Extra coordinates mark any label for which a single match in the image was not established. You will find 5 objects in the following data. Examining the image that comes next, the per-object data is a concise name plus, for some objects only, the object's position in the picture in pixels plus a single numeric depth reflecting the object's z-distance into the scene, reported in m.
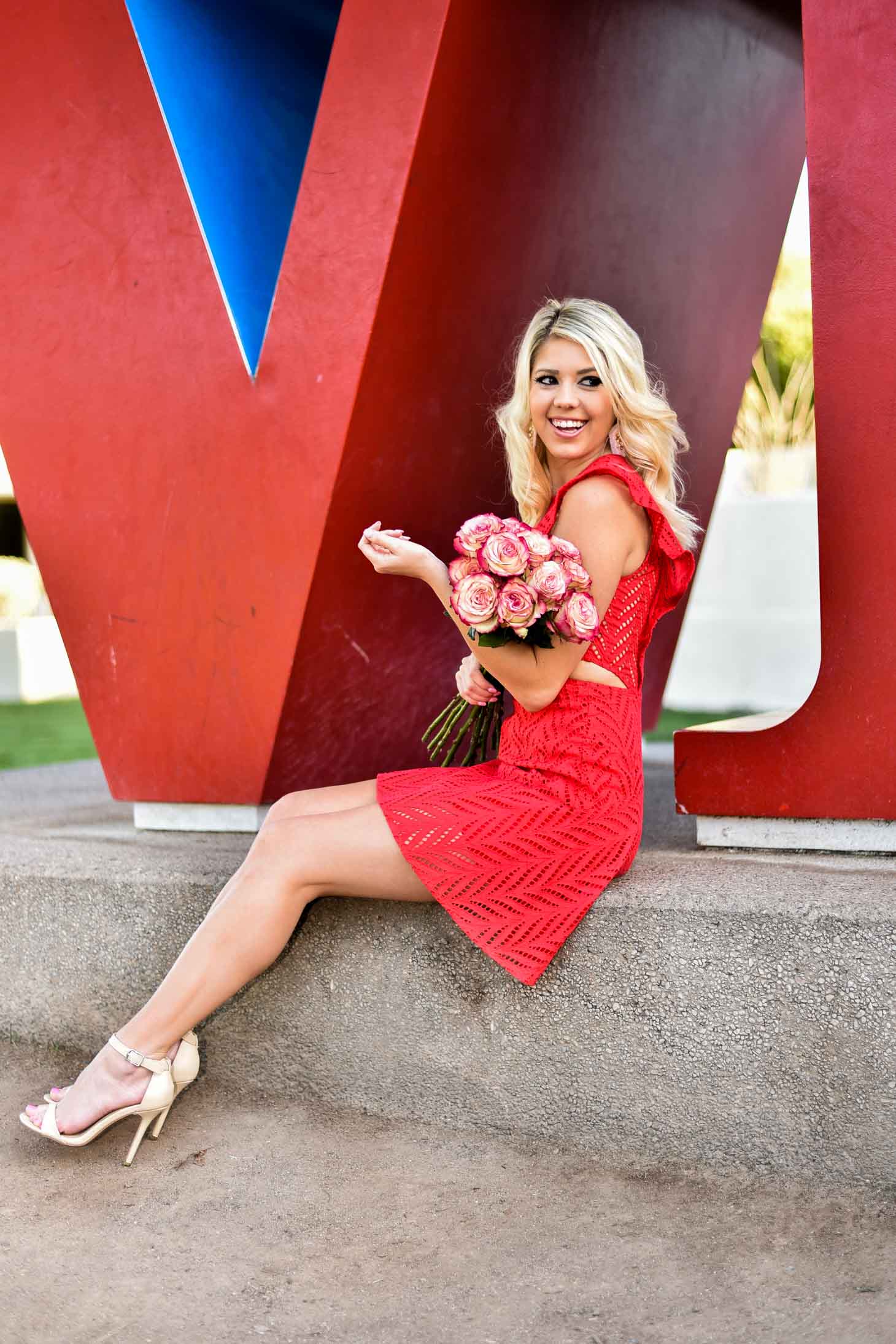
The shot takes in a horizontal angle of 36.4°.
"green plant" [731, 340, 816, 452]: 13.59
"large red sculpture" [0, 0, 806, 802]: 3.54
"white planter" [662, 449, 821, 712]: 10.71
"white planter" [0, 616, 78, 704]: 11.45
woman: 2.82
